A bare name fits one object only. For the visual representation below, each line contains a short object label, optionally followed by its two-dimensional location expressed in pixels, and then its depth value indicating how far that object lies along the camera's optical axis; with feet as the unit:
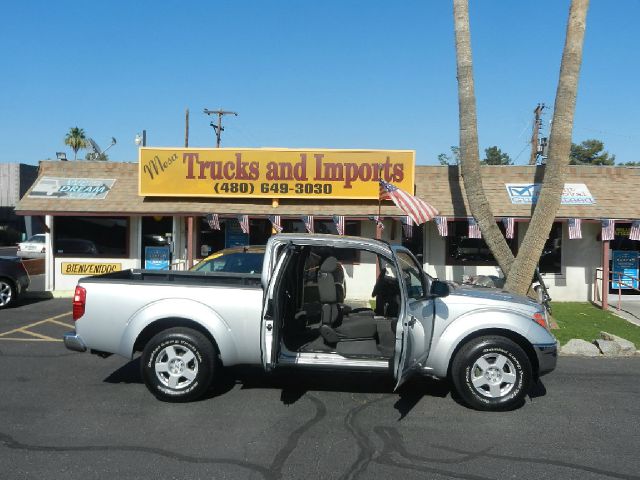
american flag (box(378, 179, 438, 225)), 35.45
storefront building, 50.93
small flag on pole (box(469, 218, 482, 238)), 47.57
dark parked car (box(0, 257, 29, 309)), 43.91
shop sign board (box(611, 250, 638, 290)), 51.93
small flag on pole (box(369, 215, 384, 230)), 45.54
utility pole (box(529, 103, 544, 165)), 99.25
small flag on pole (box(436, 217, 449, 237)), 47.88
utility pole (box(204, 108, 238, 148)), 137.08
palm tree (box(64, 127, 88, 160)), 190.60
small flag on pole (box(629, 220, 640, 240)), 47.11
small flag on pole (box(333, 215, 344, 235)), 48.98
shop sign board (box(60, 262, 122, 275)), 53.52
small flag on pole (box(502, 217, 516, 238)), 48.17
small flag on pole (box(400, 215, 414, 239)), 48.47
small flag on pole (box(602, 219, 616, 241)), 46.98
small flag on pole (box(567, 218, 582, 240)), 47.24
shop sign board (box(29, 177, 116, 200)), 52.75
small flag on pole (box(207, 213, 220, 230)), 50.08
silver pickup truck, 20.03
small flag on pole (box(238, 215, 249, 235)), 49.83
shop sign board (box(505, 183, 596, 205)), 50.16
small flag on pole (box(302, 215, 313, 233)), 49.29
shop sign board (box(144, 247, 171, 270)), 54.49
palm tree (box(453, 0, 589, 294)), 36.65
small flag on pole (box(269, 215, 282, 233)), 49.64
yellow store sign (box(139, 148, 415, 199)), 51.26
